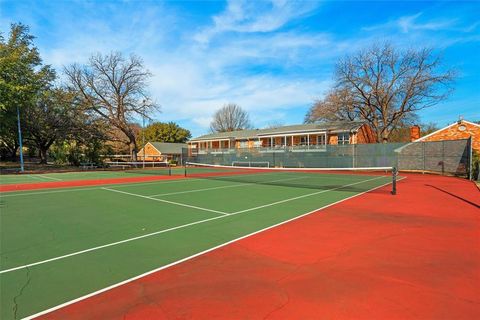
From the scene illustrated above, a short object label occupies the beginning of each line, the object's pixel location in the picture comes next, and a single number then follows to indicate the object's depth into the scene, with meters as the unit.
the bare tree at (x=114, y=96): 39.66
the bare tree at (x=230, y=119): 81.75
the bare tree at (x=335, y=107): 37.03
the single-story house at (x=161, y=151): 63.02
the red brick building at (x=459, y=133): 26.47
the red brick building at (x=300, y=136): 38.09
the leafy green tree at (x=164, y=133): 81.81
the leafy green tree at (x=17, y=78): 27.68
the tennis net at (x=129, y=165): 38.50
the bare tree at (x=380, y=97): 34.25
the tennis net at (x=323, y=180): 16.45
